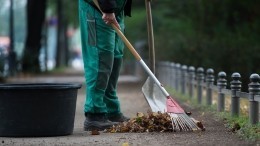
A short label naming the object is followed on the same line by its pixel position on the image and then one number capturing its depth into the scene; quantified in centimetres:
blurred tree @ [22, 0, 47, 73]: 3266
